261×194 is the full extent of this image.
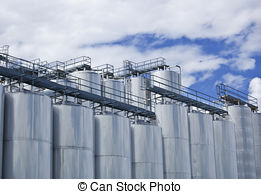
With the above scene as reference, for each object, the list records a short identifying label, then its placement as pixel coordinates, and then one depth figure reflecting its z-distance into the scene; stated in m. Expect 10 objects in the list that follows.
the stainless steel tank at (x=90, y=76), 37.78
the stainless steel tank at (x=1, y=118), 22.81
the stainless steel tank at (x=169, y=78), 41.69
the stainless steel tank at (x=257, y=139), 43.59
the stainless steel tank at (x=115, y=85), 39.88
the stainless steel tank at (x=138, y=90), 40.84
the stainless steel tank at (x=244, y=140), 40.88
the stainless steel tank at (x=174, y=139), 32.78
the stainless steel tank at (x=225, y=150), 37.59
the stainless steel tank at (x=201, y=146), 34.91
